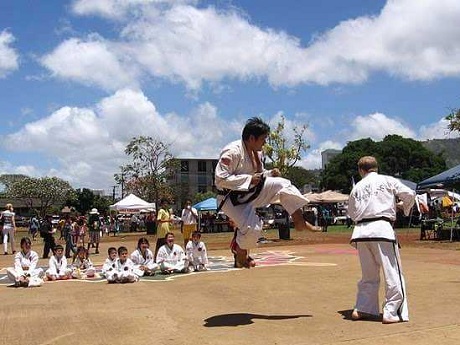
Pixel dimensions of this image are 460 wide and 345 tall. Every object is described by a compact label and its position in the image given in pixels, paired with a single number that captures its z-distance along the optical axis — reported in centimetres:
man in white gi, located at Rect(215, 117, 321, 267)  652
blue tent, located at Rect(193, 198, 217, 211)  3697
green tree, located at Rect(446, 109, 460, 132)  2275
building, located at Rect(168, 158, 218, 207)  11078
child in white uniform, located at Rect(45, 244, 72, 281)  1282
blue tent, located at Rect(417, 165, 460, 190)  2230
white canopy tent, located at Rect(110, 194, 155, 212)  3975
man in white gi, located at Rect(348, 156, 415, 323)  660
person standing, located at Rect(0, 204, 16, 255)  2126
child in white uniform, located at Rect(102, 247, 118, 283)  1195
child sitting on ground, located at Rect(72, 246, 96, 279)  1337
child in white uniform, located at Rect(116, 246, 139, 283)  1188
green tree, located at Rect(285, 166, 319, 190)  8309
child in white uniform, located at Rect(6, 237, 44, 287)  1167
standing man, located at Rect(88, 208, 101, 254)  2225
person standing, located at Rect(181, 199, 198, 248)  1686
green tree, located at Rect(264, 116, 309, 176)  3681
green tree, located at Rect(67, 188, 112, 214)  8531
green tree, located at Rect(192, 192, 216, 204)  8396
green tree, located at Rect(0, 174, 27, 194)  8298
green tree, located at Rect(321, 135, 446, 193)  6675
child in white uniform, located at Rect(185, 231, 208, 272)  1406
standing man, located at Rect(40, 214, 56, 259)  1905
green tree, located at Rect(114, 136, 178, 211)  4853
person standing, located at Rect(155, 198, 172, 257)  1536
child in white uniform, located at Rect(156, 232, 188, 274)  1356
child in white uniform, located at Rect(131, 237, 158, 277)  1313
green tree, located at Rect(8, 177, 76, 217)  7944
